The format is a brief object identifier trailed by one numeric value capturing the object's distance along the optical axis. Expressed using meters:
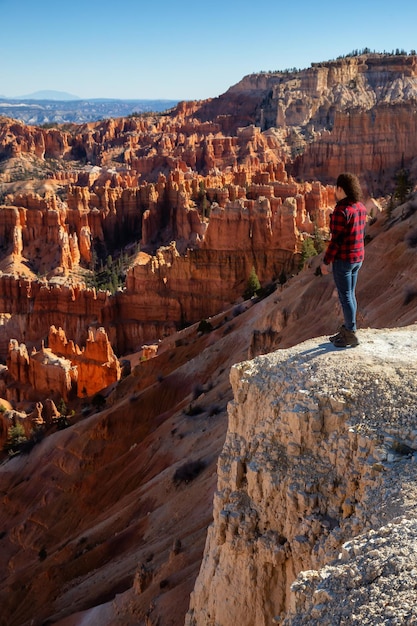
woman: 7.57
